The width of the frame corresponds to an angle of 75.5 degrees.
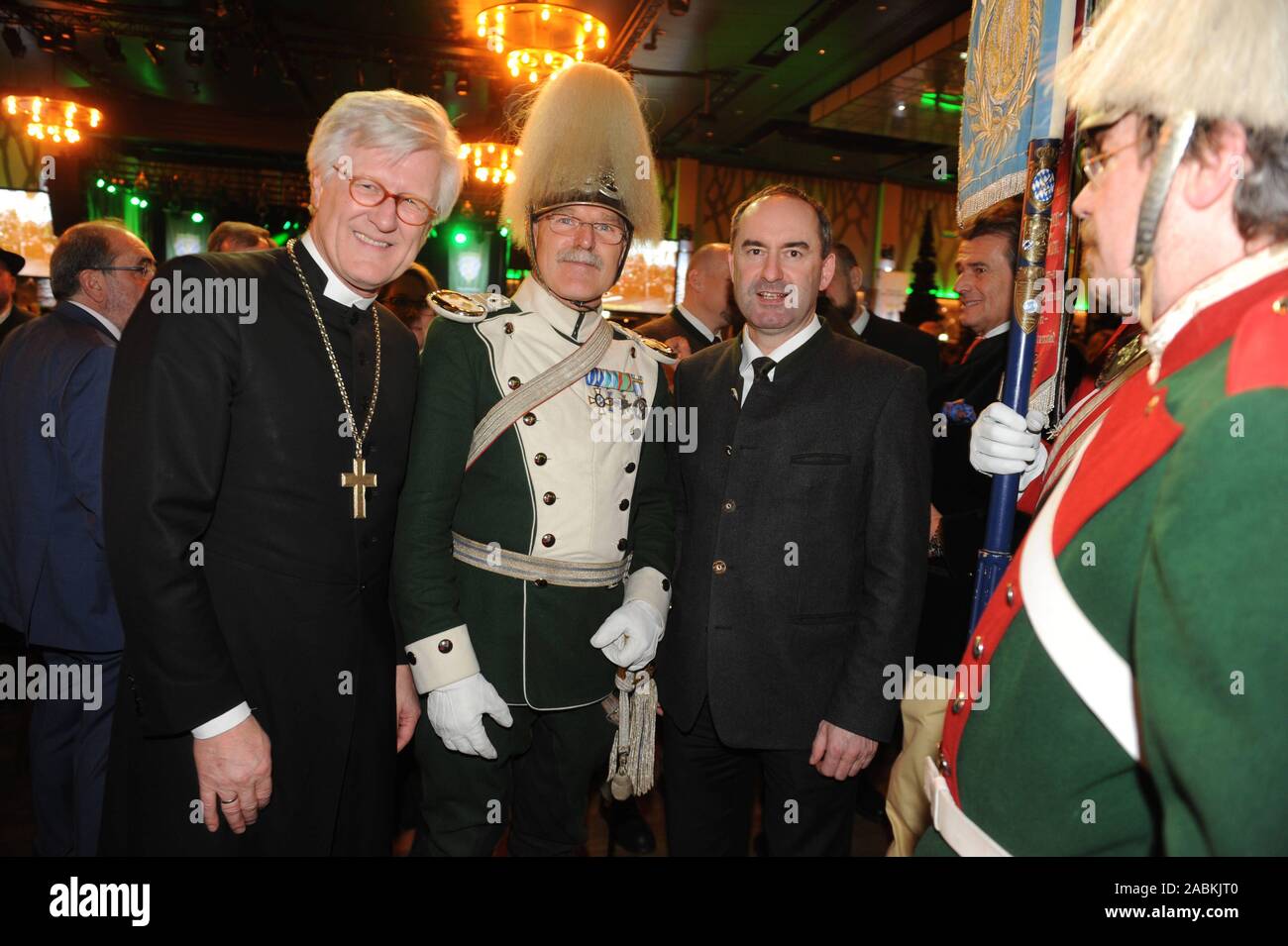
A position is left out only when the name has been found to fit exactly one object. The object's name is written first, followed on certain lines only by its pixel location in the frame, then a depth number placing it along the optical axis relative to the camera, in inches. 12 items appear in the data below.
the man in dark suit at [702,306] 162.2
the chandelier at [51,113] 350.9
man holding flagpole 27.8
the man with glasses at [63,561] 99.7
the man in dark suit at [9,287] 169.9
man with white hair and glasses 54.9
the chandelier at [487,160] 377.4
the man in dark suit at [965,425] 111.0
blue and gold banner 57.1
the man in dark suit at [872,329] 163.9
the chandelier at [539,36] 264.1
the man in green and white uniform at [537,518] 69.2
